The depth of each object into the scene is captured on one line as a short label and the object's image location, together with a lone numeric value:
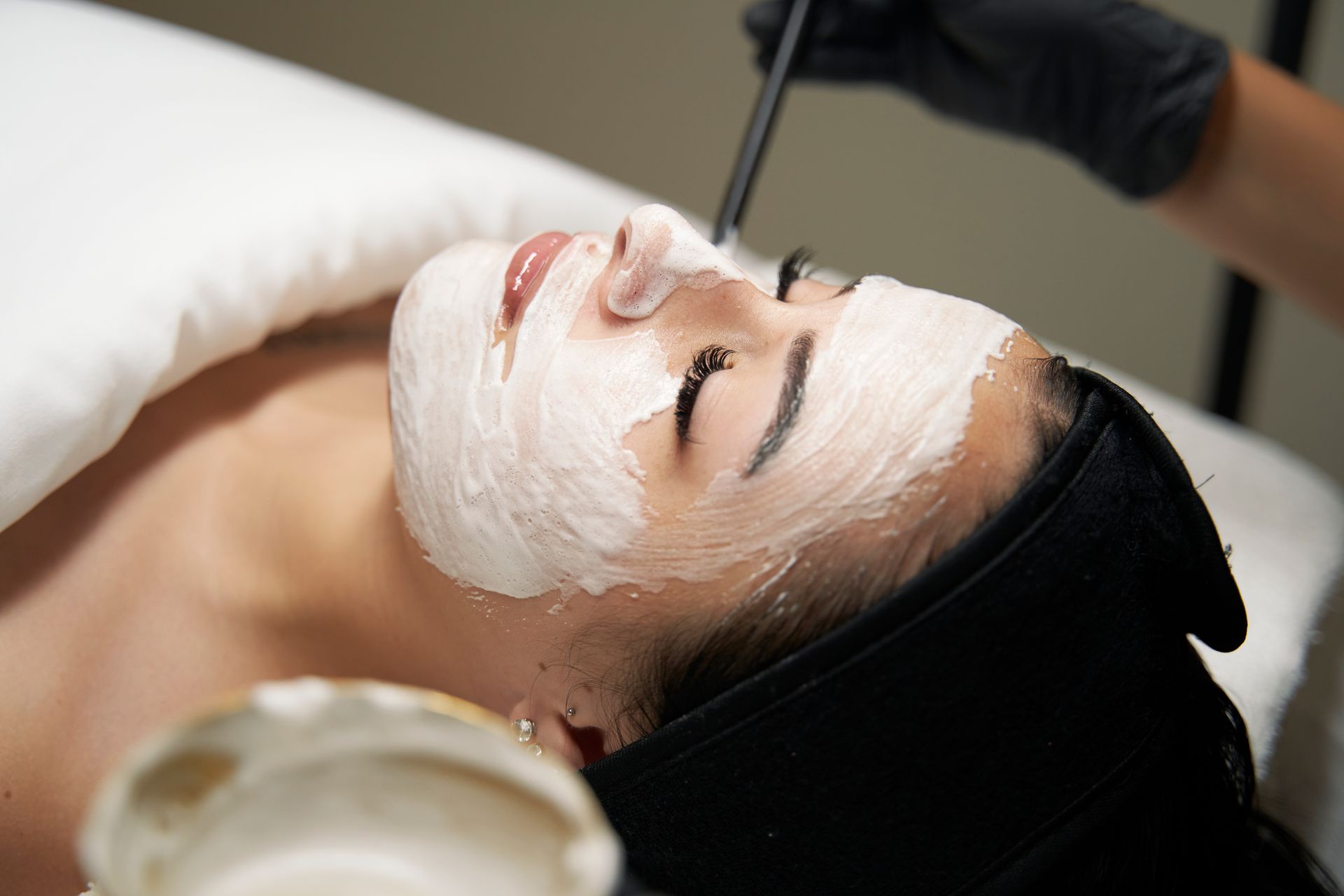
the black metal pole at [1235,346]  1.49
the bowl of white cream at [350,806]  0.25
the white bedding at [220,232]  0.72
